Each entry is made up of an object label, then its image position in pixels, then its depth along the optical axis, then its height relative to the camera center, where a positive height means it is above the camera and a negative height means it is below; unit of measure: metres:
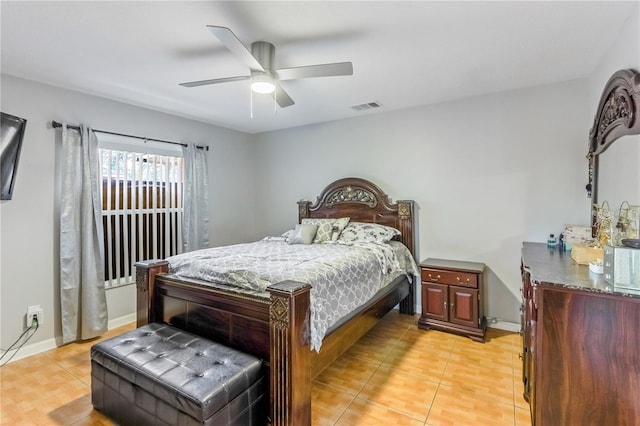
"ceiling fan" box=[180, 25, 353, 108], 2.04 +0.97
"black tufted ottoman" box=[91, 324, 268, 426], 1.60 -0.96
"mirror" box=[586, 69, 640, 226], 1.80 +0.45
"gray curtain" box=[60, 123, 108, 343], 3.04 -0.31
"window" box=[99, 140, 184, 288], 3.48 +0.04
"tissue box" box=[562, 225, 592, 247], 2.58 -0.24
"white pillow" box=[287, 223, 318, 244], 3.71 -0.31
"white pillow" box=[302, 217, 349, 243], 3.76 -0.25
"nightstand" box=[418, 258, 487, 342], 3.13 -0.95
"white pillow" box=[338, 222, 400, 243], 3.60 -0.30
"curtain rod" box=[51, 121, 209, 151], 3.00 +0.86
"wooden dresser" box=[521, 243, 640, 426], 1.42 -0.71
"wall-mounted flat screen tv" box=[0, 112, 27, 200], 2.61 +0.54
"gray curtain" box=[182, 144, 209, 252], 4.13 +0.13
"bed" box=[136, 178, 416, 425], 1.76 -0.80
